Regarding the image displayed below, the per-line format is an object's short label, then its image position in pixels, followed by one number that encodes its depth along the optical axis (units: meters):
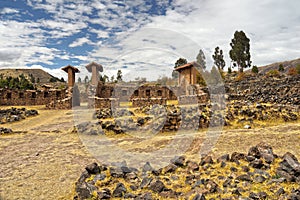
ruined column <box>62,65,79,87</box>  39.97
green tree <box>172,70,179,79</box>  51.70
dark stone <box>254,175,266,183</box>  6.32
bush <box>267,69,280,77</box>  45.93
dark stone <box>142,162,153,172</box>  7.81
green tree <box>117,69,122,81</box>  64.46
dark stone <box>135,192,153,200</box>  5.86
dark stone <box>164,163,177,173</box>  7.59
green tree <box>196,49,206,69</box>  56.53
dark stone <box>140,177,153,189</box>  6.60
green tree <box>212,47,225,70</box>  70.62
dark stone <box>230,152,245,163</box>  7.90
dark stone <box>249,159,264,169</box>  7.12
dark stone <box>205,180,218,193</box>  6.00
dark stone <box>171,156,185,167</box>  8.03
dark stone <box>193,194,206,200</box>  5.50
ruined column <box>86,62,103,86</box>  42.91
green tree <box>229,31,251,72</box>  62.06
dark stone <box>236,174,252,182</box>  6.43
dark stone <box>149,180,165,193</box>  6.30
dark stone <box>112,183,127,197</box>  6.25
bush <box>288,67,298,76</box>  46.05
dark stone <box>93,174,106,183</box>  7.08
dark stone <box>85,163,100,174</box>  7.73
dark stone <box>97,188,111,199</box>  6.10
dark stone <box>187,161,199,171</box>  7.49
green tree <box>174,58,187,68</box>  62.12
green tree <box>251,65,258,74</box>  56.07
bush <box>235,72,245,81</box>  50.67
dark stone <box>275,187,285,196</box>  5.59
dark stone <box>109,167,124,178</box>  7.34
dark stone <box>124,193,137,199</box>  6.05
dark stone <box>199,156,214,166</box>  7.87
